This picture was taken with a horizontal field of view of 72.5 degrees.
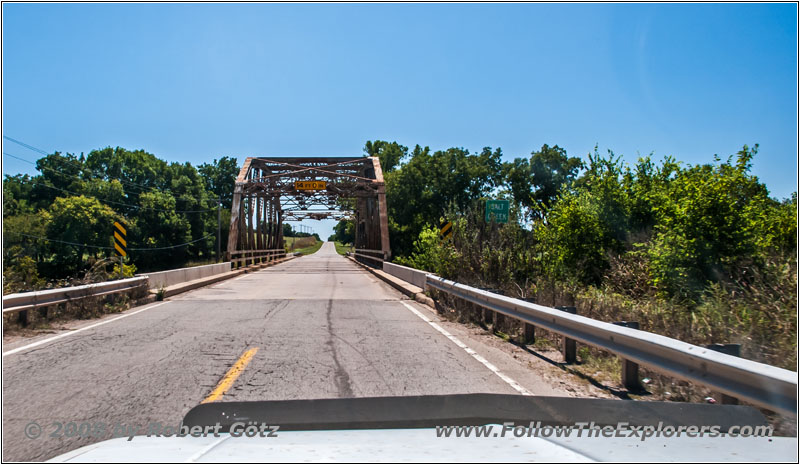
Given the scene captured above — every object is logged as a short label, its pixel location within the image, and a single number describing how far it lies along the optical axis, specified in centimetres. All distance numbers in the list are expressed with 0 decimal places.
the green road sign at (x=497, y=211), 1191
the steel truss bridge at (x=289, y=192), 3125
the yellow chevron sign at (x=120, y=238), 1409
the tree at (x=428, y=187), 4172
